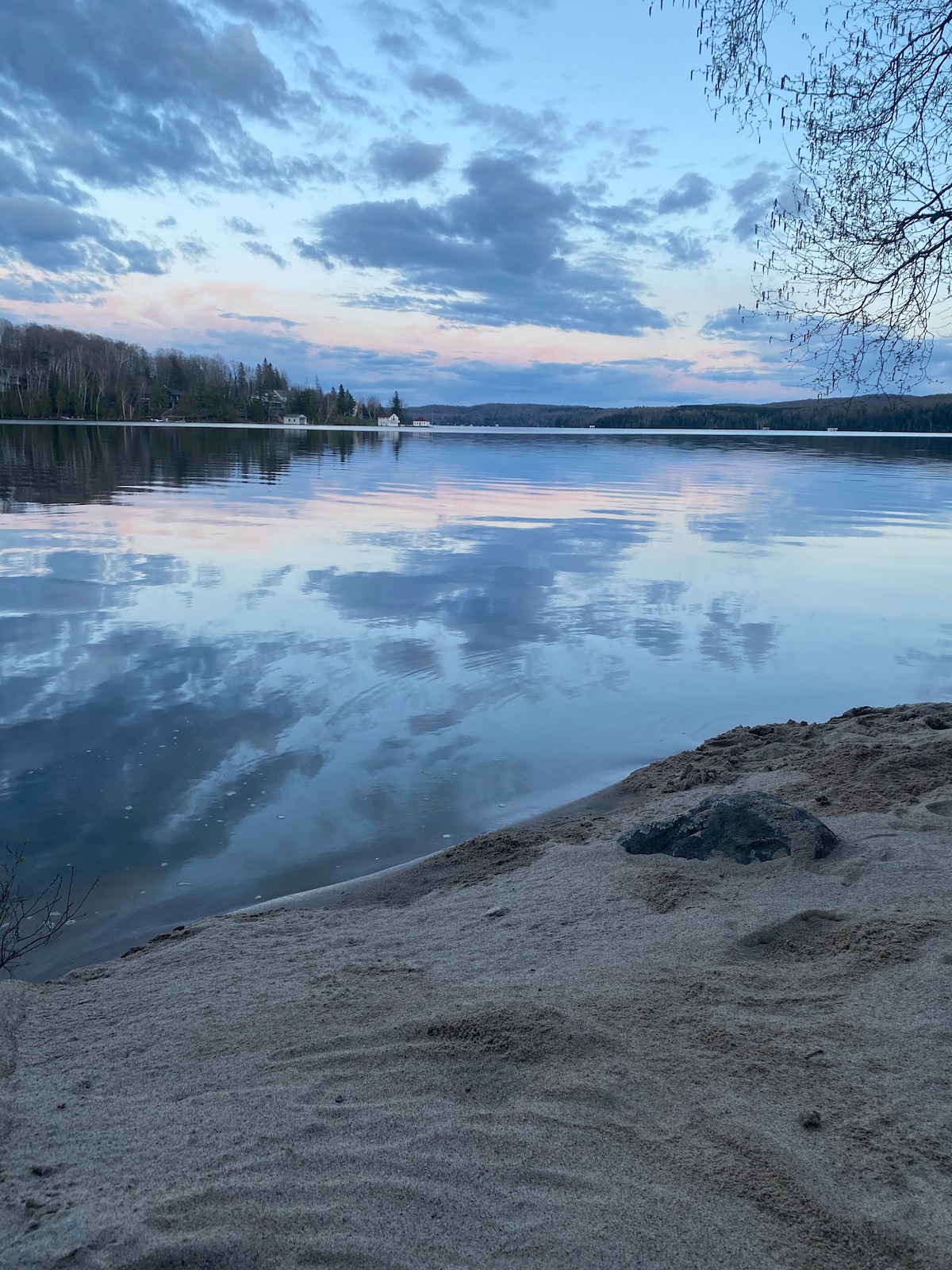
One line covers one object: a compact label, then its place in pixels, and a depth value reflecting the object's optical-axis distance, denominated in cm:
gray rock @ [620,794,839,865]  446
